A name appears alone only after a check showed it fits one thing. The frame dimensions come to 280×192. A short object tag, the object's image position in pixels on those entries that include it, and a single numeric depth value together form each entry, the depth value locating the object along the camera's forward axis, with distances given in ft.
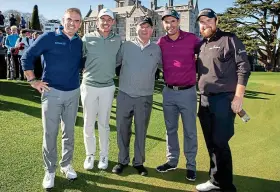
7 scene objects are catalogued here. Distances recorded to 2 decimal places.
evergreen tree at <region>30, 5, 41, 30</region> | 131.23
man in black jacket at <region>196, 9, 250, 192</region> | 11.58
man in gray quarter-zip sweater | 13.87
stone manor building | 209.05
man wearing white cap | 13.62
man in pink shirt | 13.97
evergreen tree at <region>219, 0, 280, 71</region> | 134.21
